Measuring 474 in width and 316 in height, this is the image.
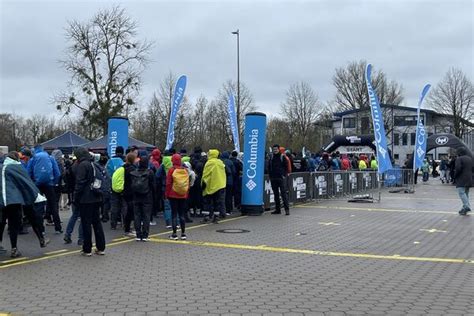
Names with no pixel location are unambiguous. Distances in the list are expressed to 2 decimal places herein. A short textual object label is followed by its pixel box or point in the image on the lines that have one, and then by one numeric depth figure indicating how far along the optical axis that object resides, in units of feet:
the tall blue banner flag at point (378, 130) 58.18
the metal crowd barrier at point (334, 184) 53.67
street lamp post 113.50
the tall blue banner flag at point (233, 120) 74.33
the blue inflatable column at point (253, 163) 45.65
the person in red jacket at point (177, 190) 32.68
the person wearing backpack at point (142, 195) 31.76
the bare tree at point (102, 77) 119.34
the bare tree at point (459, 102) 206.69
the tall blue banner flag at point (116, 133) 52.90
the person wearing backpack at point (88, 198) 27.30
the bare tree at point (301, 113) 222.28
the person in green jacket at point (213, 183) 40.55
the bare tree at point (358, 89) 200.48
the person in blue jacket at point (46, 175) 34.58
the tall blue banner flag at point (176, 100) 57.31
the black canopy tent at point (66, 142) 87.66
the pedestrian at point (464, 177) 45.96
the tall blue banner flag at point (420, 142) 78.95
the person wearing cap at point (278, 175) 46.19
